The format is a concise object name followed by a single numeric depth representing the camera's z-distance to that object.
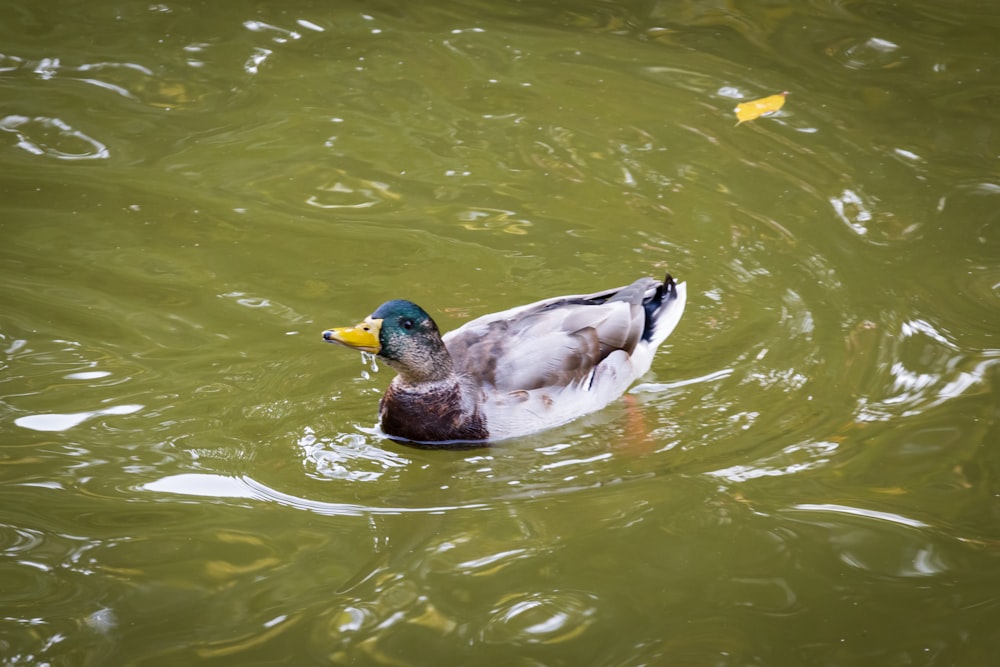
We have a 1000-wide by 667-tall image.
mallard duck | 11.23
